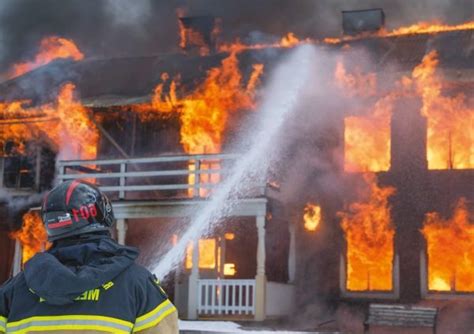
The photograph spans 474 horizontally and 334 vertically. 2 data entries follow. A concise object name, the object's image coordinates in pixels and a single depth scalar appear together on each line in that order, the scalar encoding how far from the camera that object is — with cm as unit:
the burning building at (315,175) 1755
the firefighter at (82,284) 270
